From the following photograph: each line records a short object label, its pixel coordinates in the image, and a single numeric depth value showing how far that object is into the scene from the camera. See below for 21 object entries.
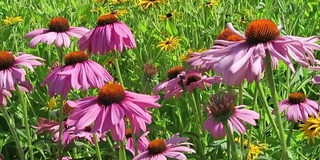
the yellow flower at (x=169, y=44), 2.00
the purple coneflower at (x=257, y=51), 1.17
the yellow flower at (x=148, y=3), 2.21
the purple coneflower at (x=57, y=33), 1.61
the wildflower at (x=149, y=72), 1.65
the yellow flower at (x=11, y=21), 2.15
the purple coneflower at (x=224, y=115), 1.25
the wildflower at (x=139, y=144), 1.47
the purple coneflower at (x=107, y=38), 1.51
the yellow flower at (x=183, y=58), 1.89
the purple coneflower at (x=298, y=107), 1.45
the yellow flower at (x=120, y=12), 2.34
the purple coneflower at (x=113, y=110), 1.28
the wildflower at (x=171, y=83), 1.48
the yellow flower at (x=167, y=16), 2.38
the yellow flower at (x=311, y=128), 1.47
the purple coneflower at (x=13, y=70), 1.43
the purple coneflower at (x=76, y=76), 1.40
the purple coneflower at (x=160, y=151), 1.35
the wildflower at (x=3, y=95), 1.42
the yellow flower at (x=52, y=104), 1.80
